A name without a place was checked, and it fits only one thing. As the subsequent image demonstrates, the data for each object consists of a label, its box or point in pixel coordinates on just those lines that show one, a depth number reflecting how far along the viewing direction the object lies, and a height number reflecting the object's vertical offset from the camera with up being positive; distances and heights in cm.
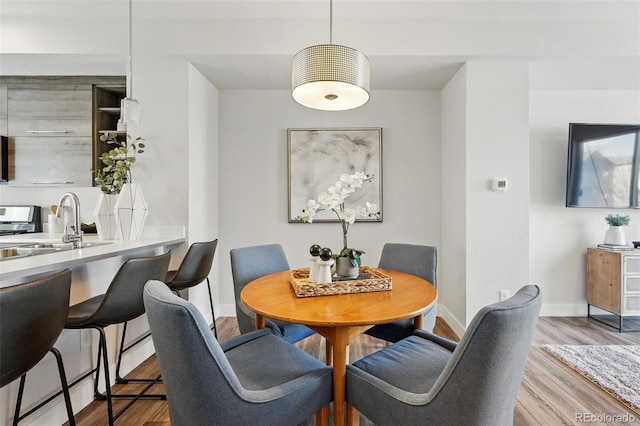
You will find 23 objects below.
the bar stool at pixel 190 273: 203 -44
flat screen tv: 299 +48
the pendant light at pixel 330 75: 150 +68
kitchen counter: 135 -67
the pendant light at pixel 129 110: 206 +67
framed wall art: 326 +57
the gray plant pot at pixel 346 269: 163 -31
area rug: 188 -110
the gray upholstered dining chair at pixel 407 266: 178 -40
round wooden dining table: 117 -41
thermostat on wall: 265 +23
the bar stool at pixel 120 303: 142 -45
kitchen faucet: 193 -15
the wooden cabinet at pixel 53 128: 308 +81
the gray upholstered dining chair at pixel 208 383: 89 -56
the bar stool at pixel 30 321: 89 -36
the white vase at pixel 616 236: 294 -24
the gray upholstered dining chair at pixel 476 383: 85 -51
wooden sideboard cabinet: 277 -66
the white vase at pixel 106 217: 246 -6
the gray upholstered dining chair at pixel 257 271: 177 -43
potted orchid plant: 156 +1
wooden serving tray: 145 -37
